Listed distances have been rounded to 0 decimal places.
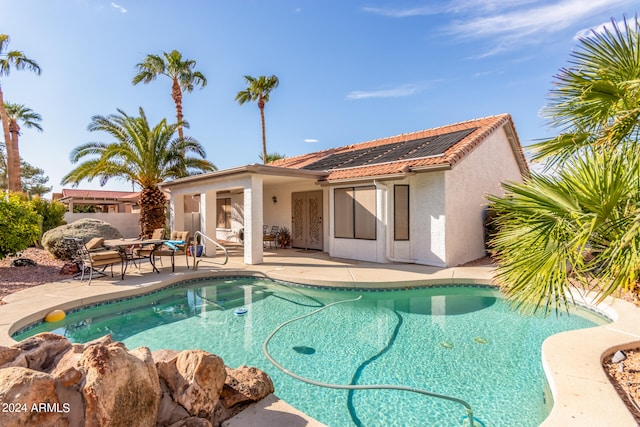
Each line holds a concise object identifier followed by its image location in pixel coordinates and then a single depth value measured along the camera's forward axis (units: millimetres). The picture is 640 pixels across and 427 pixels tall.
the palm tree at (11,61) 21448
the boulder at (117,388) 2486
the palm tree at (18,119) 29978
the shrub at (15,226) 10398
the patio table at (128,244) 10082
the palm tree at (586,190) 2945
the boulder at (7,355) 2746
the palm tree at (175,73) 23000
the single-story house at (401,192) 11852
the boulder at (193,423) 2830
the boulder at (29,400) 2197
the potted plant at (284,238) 17875
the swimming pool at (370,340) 4180
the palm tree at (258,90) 29391
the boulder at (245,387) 3344
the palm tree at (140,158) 16406
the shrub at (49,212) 18495
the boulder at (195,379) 3053
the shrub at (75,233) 13344
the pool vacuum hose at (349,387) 3730
